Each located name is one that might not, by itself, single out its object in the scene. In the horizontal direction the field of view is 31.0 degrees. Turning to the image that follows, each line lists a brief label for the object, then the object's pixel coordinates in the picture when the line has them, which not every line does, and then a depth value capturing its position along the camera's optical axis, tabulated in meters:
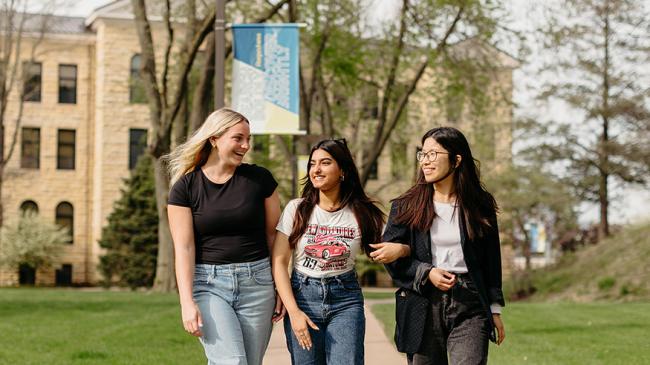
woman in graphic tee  6.32
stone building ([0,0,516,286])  54.50
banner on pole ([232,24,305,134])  17.80
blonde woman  6.25
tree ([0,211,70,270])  50.47
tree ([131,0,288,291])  27.55
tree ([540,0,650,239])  35.38
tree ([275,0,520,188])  32.09
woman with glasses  6.24
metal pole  17.78
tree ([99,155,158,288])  47.09
